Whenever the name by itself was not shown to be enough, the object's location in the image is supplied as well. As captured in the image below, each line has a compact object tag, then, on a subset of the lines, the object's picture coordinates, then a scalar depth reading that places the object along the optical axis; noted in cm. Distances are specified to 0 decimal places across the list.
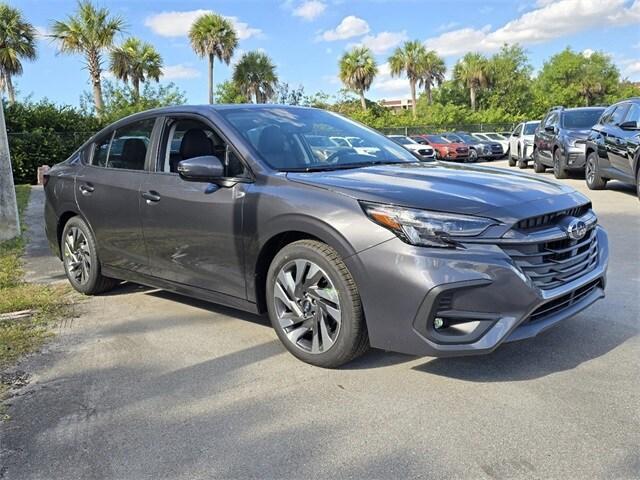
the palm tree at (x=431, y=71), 5691
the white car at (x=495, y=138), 3130
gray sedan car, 307
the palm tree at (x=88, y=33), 3052
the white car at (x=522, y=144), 1836
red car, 2853
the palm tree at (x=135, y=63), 3969
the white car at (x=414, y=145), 2014
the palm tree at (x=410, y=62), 5603
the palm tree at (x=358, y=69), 5016
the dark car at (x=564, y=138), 1257
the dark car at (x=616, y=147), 934
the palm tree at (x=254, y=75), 4641
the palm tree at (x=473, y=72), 5919
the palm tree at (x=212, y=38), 4066
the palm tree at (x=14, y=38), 3500
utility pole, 841
